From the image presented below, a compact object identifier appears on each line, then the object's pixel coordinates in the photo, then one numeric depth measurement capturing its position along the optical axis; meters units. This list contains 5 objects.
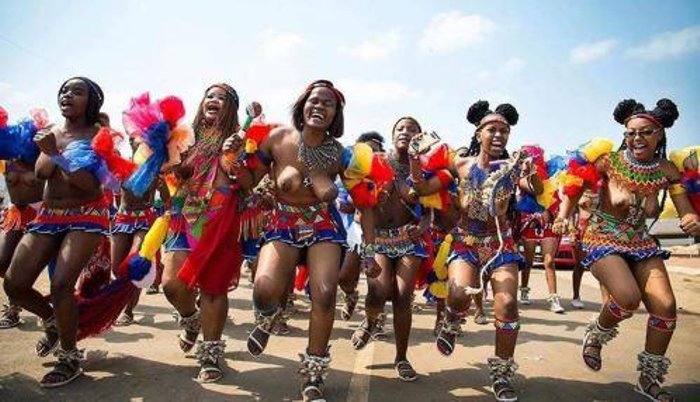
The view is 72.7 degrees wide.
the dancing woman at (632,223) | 4.05
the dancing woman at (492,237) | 3.97
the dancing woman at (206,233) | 4.09
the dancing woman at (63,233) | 3.89
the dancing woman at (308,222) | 3.58
